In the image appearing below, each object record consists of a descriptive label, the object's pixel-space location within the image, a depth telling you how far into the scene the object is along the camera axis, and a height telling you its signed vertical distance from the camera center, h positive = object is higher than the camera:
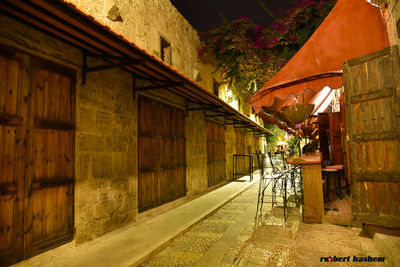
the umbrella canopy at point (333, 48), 3.67 +1.66
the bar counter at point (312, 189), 4.36 -0.86
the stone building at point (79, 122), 2.84 +0.51
